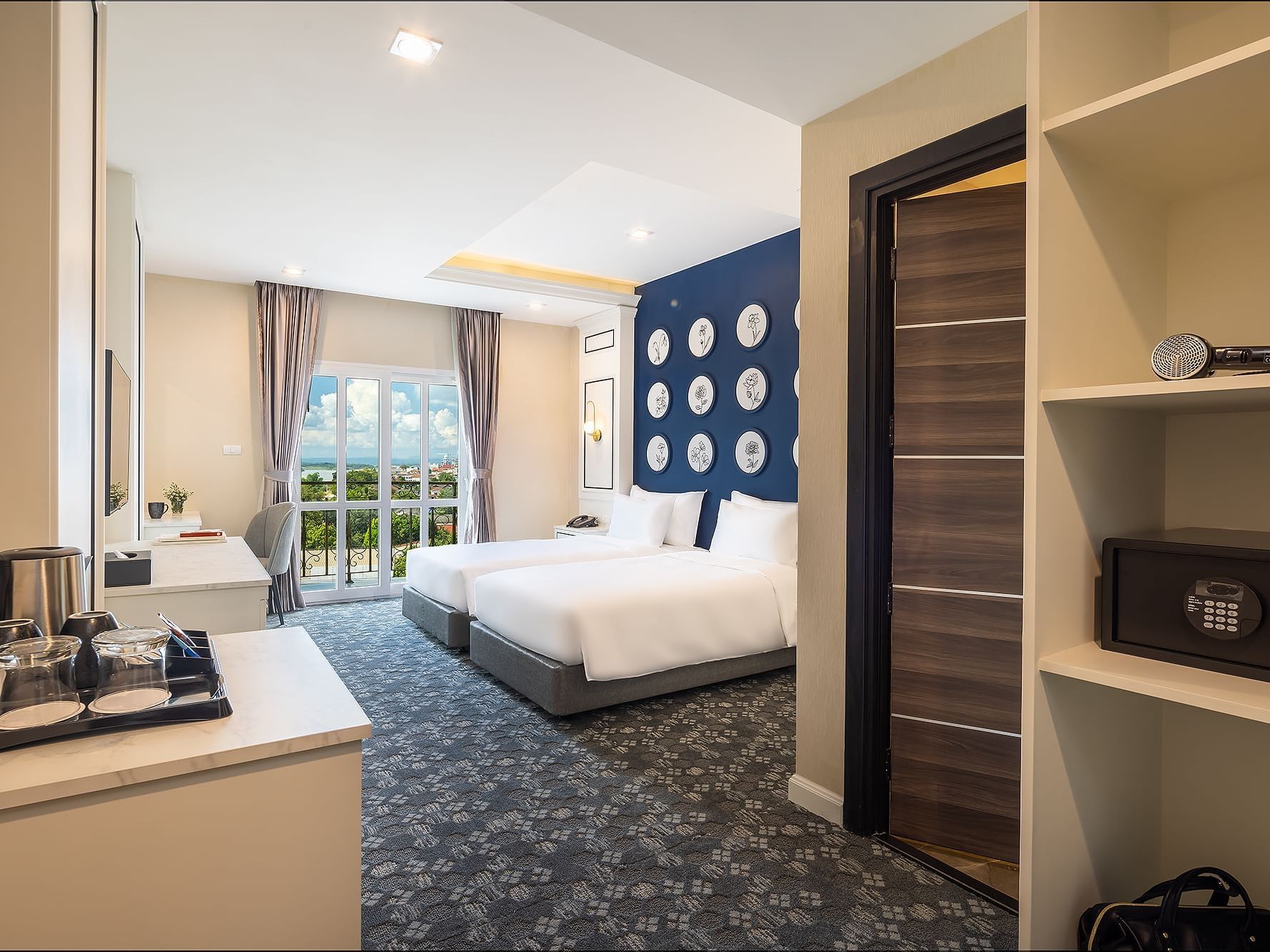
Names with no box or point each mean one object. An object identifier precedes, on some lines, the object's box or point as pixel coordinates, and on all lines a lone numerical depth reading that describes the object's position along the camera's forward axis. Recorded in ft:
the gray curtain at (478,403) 20.74
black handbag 3.35
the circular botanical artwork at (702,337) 17.54
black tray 3.24
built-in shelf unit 2.94
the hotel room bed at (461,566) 14.05
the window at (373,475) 18.95
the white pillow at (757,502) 14.54
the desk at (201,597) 8.24
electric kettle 3.55
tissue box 8.23
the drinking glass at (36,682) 3.22
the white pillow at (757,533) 13.74
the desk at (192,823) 2.83
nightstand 19.80
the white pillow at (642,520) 17.47
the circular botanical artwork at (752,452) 15.93
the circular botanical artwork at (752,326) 15.92
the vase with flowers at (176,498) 16.38
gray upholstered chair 14.97
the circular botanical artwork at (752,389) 15.94
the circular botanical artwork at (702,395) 17.52
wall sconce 21.35
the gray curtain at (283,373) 17.72
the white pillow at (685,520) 17.34
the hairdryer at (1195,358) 3.12
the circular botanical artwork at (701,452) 17.51
